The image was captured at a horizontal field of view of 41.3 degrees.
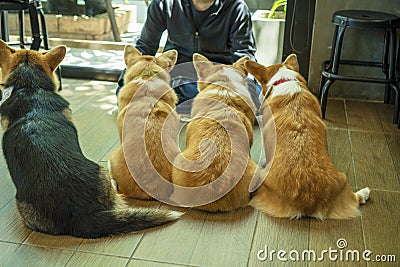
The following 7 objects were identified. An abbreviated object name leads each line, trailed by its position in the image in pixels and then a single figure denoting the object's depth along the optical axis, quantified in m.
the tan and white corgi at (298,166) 2.37
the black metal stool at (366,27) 3.41
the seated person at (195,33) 3.55
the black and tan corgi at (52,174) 2.20
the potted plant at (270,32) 4.04
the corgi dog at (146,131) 2.47
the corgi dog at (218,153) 2.38
